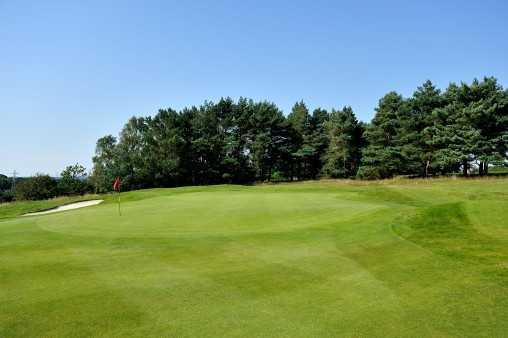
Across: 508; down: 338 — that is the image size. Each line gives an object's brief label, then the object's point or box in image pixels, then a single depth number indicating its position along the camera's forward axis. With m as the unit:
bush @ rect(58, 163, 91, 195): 74.19
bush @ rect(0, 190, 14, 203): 81.75
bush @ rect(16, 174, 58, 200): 69.75
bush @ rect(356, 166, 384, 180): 56.59
